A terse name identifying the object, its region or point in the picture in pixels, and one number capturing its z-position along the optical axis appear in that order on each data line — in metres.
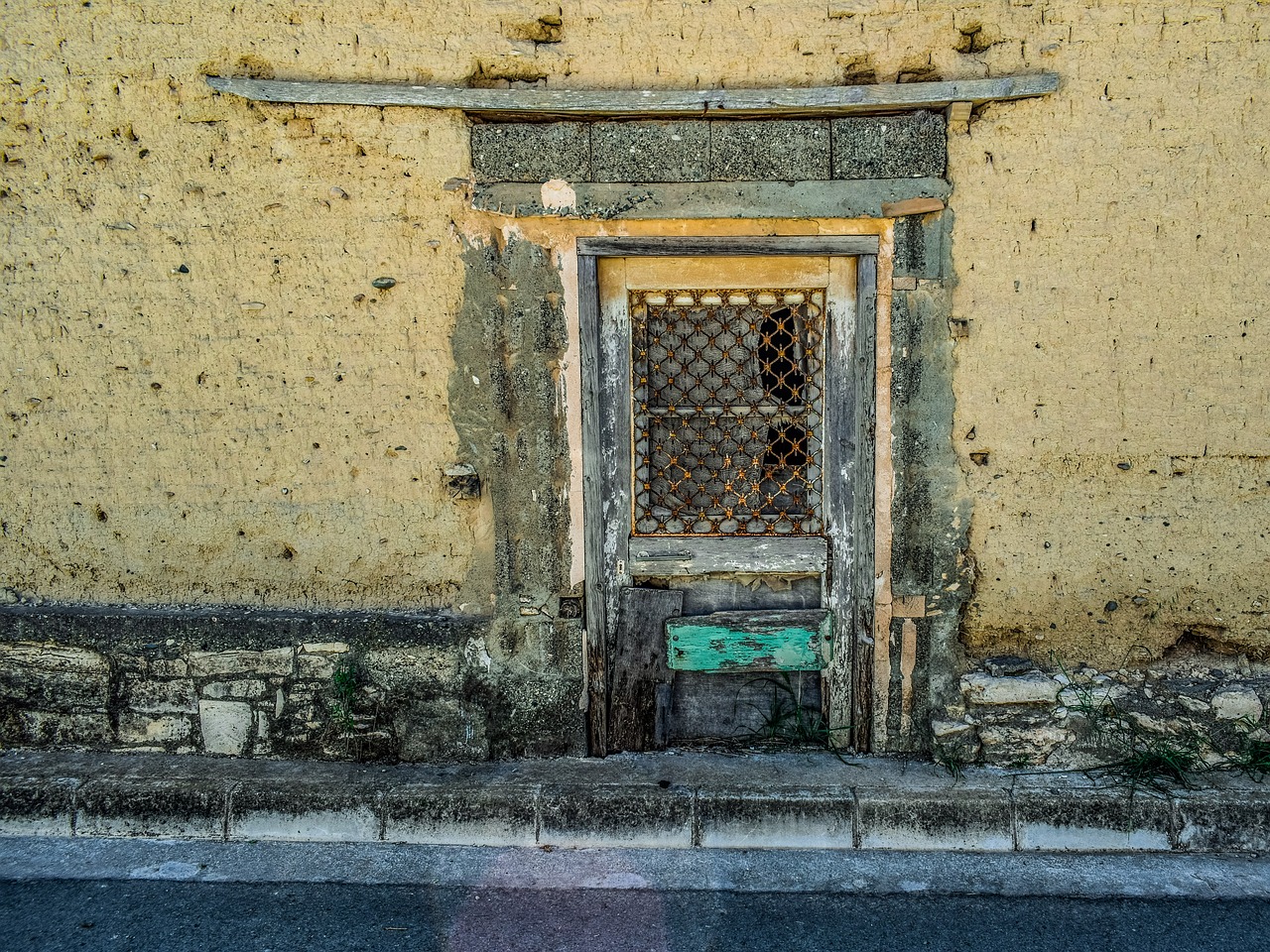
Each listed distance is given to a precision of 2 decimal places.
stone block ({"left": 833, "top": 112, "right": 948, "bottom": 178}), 3.42
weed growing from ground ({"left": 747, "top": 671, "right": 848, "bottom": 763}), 3.77
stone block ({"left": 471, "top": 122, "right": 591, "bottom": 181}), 3.46
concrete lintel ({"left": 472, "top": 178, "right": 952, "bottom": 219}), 3.45
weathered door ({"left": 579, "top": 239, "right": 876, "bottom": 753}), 3.59
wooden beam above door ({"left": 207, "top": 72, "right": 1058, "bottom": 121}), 3.34
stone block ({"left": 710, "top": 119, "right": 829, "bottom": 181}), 3.44
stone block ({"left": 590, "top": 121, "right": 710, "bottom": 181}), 3.45
